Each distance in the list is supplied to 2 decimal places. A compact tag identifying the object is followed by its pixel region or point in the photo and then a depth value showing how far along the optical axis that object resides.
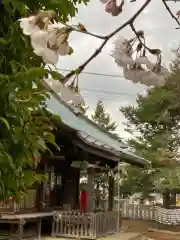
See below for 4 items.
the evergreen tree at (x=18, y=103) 2.52
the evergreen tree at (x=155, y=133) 18.36
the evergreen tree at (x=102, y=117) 38.62
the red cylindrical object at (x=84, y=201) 12.55
